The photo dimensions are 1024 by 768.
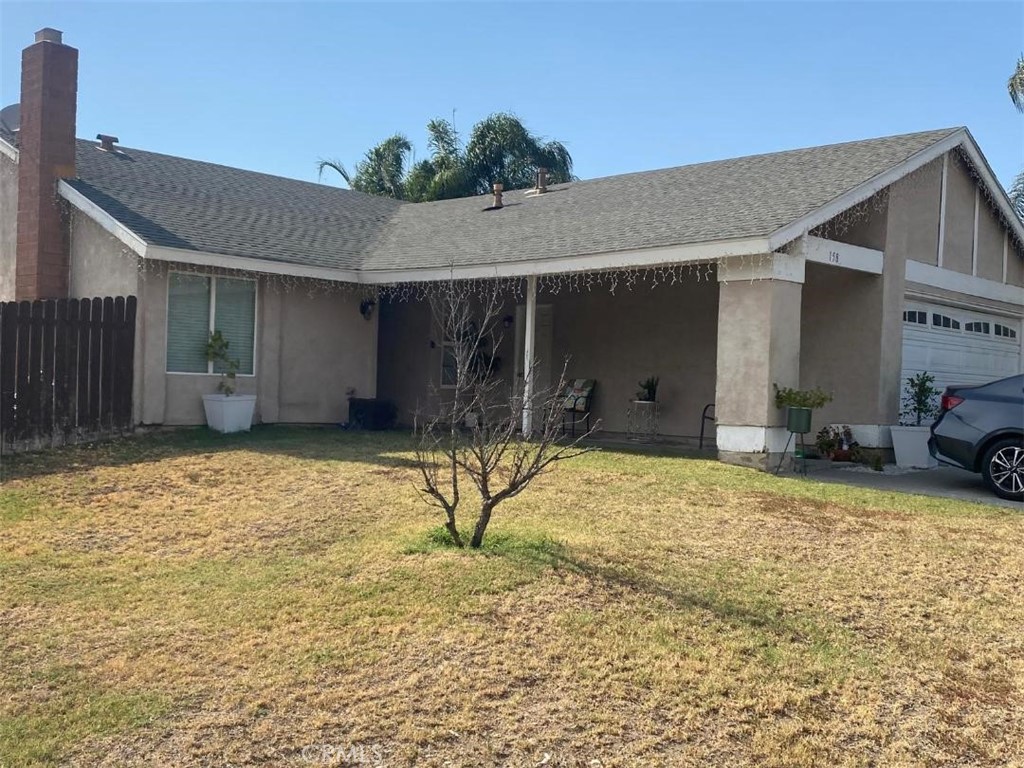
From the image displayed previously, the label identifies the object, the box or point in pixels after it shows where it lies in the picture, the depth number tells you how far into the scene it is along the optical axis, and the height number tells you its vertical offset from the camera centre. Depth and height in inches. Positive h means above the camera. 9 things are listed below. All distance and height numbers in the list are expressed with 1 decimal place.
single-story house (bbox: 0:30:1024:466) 443.8 +59.7
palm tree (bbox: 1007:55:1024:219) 729.0 +245.6
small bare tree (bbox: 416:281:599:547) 260.7 -19.2
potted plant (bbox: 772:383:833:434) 411.5 -9.2
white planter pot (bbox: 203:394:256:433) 516.4 -27.3
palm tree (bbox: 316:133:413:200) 1312.7 +288.5
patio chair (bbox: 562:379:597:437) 606.2 -16.8
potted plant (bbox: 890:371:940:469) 480.4 -18.7
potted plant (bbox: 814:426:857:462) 492.7 -31.2
